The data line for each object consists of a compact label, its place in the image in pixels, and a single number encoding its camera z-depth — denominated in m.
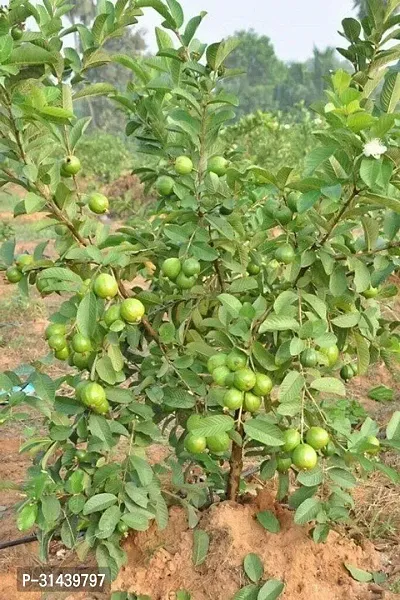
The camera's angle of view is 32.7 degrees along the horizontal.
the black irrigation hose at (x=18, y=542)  1.83
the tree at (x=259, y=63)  47.66
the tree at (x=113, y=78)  35.03
